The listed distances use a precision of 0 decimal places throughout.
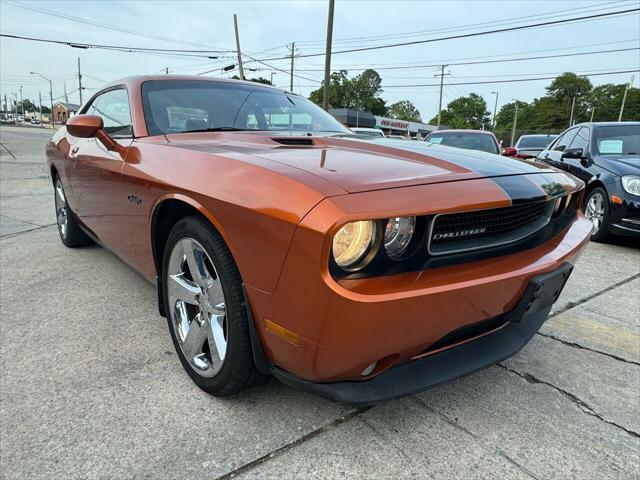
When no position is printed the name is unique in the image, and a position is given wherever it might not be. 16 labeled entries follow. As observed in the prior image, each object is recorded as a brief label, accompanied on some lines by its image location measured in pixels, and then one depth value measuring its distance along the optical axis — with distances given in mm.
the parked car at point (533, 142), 14430
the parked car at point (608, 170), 4746
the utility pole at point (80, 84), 64250
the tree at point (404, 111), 94000
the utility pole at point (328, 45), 17859
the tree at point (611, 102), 69562
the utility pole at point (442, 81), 57869
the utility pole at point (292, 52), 37375
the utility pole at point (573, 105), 72600
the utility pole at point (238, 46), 29891
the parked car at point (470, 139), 8219
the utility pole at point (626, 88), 63000
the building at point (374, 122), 44375
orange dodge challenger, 1316
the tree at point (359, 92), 75812
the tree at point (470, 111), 91125
